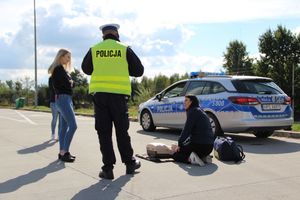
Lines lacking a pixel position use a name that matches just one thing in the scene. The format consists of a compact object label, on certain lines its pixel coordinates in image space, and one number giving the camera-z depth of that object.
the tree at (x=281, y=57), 26.55
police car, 7.77
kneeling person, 5.70
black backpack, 5.93
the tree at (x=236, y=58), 37.56
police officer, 4.84
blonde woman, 5.93
